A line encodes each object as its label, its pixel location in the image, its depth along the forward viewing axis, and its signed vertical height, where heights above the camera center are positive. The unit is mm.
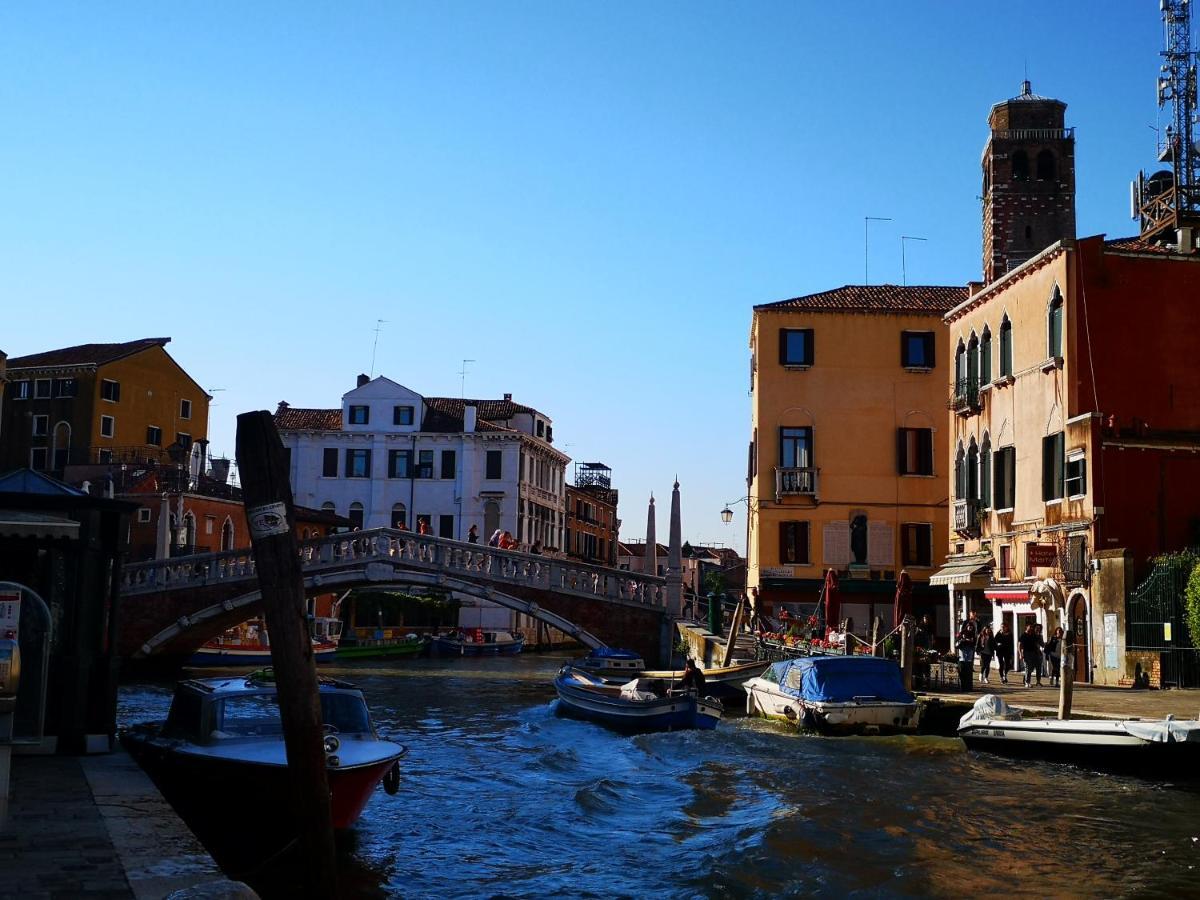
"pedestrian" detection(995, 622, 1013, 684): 24344 -221
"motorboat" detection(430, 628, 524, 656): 47281 -682
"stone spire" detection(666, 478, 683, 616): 29562 +1407
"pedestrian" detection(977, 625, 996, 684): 23969 -176
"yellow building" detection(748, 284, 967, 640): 34688 +4704
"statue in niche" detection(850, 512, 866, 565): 34781 +2484
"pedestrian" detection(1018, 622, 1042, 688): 22266 -206
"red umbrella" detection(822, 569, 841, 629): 27031 +633
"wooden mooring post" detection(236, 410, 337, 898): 7875 -285
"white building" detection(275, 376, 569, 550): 54406 +6166
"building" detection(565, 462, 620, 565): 68375 +5845
